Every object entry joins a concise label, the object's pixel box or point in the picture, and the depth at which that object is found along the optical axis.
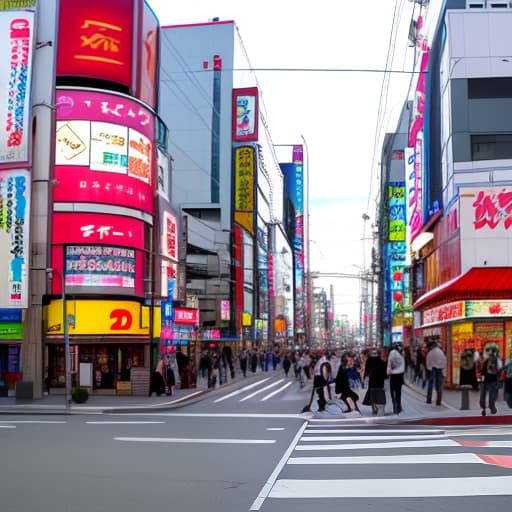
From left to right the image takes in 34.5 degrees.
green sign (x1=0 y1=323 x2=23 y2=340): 32.59
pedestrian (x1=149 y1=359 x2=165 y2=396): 30.84
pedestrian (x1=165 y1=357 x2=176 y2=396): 31.39
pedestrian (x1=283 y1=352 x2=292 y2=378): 51.02
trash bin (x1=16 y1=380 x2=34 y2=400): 29.06
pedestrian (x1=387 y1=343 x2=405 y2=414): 21.39
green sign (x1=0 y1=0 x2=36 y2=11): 32.53
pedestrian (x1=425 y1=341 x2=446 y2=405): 23.22
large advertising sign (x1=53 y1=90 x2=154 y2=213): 34.69
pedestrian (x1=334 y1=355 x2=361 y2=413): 22.06
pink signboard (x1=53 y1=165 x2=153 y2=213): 34.66
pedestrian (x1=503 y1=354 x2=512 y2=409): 21.03
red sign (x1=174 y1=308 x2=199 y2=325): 44.00
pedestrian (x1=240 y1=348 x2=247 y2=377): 51.94
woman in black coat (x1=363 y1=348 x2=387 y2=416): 21.38
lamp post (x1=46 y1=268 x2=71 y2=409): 25.22
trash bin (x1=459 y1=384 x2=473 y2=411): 21.28
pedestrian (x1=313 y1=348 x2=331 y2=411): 22.36
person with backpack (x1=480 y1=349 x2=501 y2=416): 19.96
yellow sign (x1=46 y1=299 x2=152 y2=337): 34.34
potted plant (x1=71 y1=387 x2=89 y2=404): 27.00
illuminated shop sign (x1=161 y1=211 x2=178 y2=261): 39.47
